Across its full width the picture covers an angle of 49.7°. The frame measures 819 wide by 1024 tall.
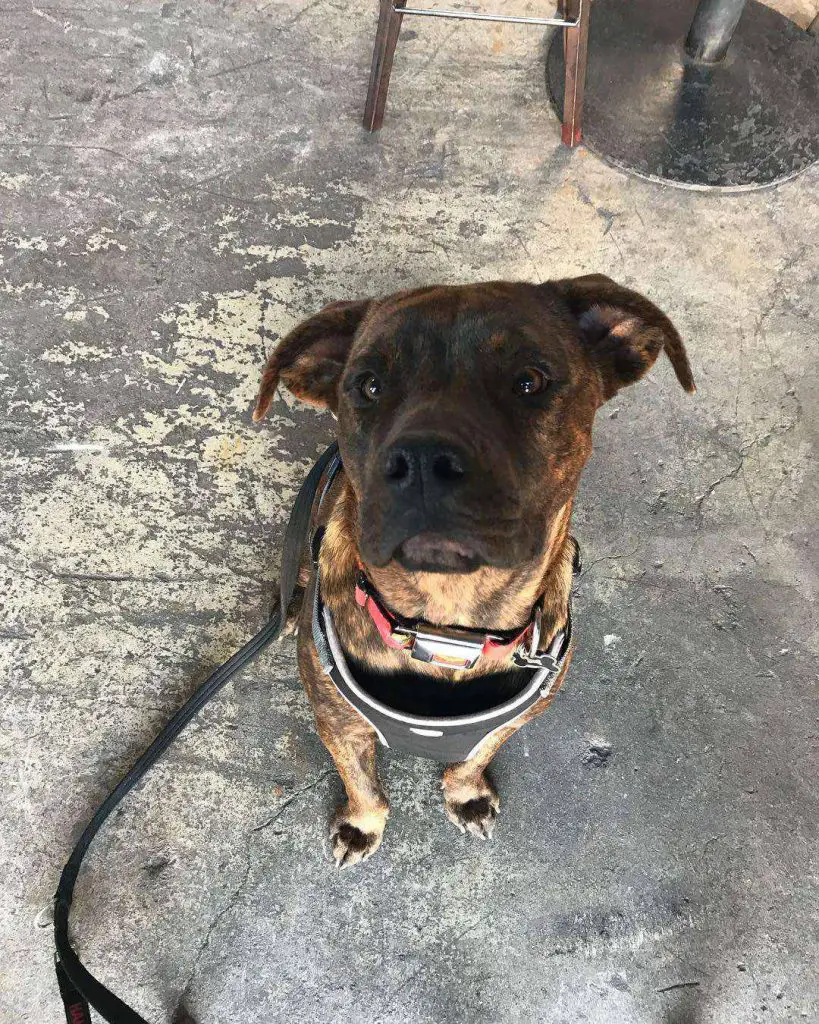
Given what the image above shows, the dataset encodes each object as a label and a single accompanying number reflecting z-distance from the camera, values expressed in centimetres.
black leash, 86
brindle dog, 68
